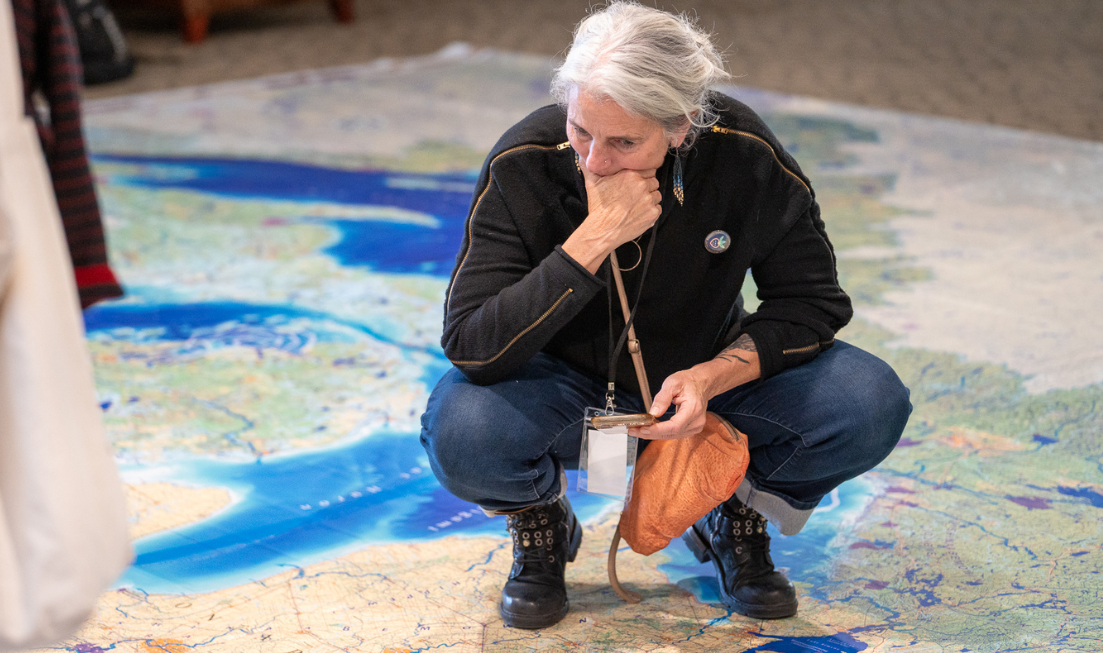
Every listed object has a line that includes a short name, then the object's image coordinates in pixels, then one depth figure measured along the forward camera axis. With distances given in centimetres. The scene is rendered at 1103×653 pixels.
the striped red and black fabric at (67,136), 375
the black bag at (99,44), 860
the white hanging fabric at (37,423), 274
